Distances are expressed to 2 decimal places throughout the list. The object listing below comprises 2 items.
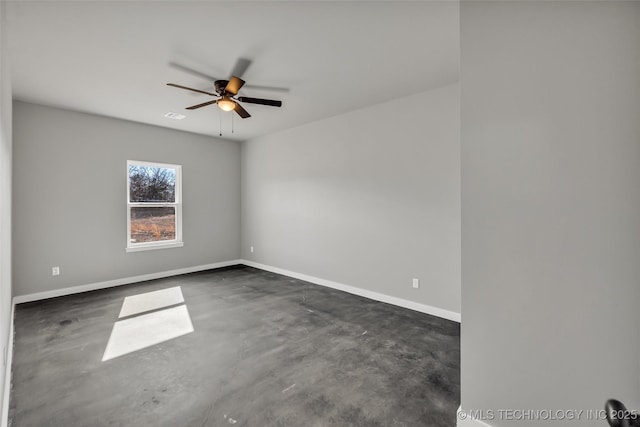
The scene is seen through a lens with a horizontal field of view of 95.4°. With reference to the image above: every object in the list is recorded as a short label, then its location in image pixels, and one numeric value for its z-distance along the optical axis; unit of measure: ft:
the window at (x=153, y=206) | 16.47
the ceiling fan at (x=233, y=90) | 9.38
